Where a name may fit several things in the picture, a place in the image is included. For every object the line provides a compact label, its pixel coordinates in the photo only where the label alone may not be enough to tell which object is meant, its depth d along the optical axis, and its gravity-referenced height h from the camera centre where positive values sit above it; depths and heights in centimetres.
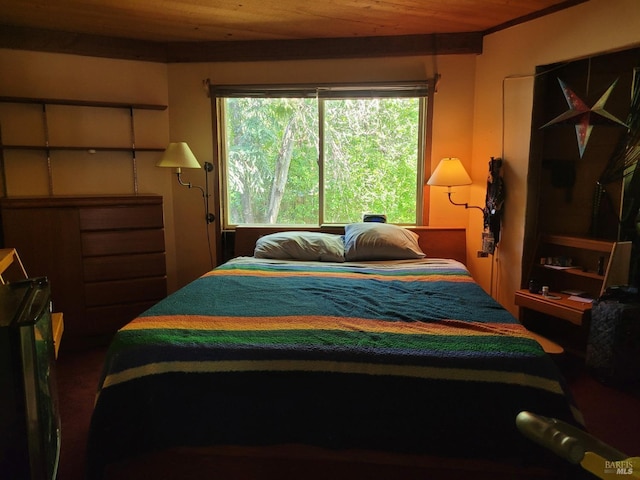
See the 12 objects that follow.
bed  142 -73
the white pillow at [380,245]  304 -40
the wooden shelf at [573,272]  255 -54
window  352 +30
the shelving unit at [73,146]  312 +39
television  87 -44
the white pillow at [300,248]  306 -42
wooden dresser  288 -45
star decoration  257 +46
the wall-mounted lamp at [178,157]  323 +25
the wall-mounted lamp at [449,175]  318 +11
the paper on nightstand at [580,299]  268 -70
